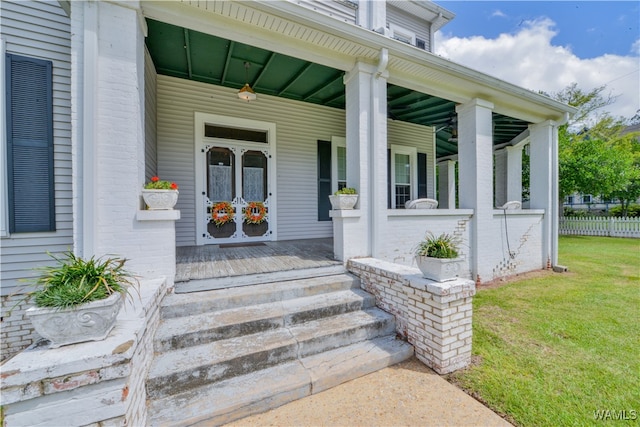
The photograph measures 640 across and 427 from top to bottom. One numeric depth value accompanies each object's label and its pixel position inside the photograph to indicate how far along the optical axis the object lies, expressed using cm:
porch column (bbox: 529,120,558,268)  599
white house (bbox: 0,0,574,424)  263
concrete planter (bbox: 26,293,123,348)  141
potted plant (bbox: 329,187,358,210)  372
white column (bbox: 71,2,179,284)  250
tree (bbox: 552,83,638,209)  1053
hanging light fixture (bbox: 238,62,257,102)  445
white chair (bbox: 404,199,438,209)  470
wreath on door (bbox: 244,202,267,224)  541
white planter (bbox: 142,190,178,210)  271
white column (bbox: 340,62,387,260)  383
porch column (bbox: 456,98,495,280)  492
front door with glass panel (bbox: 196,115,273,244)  509
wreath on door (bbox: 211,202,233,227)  514
